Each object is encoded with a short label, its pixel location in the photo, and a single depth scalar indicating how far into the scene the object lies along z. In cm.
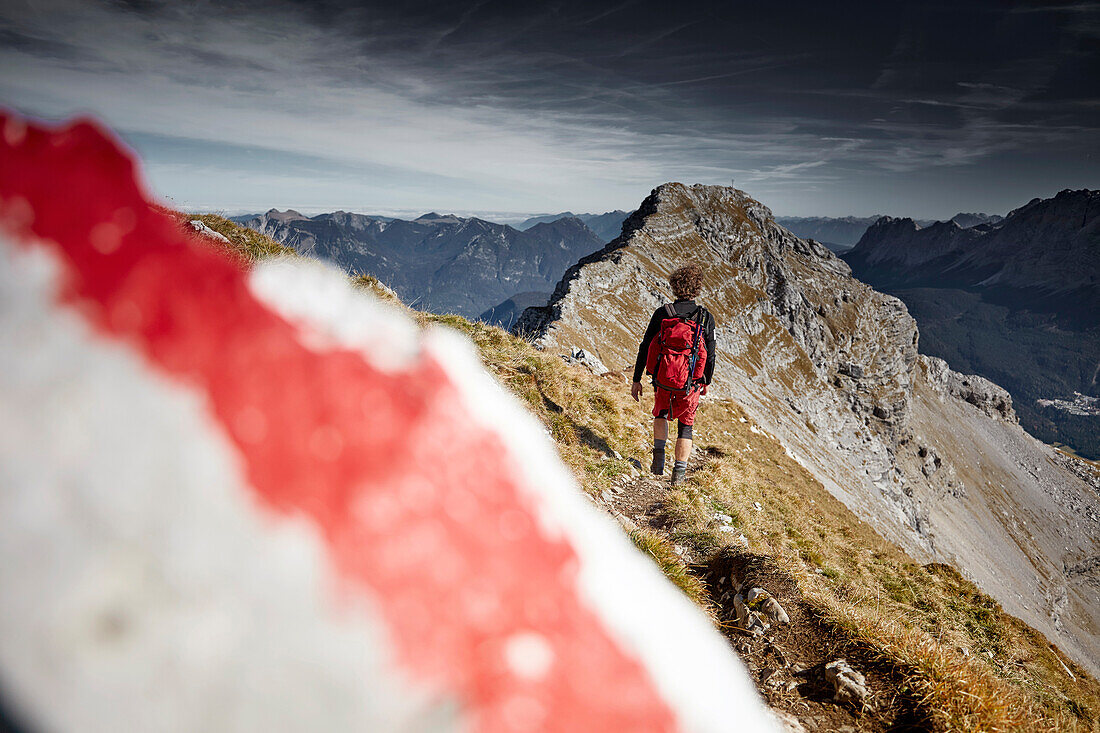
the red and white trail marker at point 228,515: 63
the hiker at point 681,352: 688
